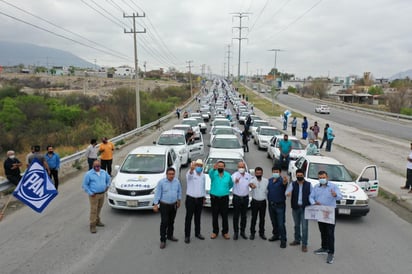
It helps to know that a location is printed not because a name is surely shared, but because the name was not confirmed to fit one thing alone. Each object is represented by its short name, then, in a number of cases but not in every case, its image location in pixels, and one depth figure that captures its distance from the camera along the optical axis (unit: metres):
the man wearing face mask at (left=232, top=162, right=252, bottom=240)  7.06
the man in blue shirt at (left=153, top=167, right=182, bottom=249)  6.69
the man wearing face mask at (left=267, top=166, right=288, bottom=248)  6.72
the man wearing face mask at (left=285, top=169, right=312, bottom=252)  6.47
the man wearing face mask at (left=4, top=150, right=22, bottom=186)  9.35
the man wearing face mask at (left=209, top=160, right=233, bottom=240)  7.04
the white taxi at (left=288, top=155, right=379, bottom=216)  8.36
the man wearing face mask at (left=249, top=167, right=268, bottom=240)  6.88
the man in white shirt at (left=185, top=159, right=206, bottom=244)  6.94
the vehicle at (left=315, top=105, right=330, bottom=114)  49.81
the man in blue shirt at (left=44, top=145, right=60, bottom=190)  10.22
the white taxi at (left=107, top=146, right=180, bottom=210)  8.41
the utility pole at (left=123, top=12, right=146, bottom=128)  30.44
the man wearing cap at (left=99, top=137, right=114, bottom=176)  11.55
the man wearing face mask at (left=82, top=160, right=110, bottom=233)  7.34
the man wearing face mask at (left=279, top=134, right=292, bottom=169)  13.29
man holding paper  6.23
